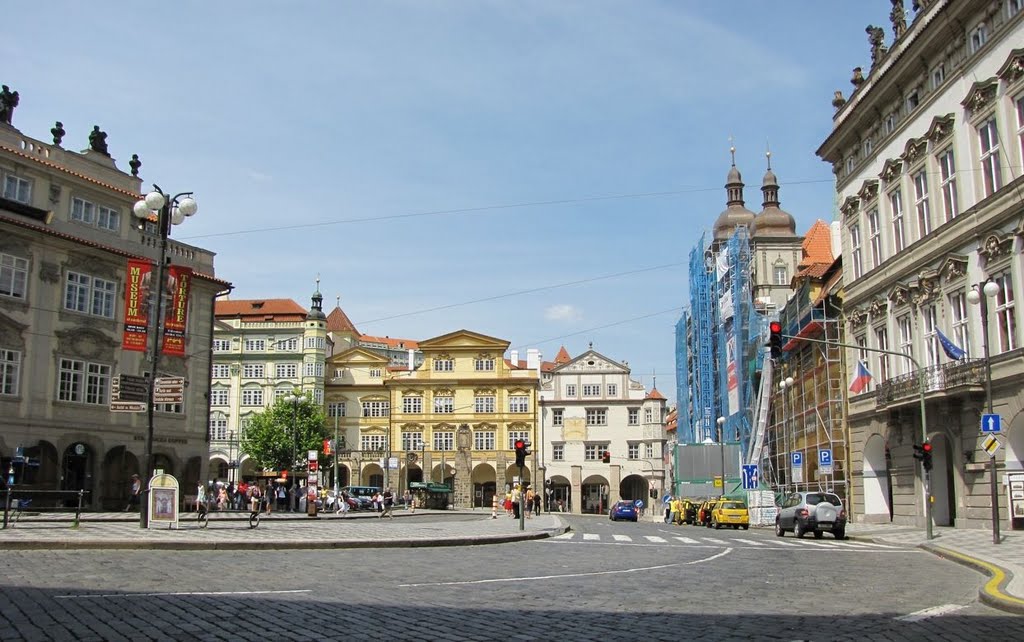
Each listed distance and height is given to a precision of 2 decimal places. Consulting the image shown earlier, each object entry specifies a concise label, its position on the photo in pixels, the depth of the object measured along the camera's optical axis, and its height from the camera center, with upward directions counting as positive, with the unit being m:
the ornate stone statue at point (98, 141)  45.28 +15.89
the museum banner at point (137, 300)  32.75 +6.03
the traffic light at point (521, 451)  30.89 +0.60
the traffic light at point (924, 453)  27.42 +0.41
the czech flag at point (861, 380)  36.75 +3.40
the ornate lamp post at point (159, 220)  22.69 +6.29
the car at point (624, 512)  59.31 -2.71
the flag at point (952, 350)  29.80 +3.69
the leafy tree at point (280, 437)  80.69 +2.89
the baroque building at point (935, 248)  28.77 +7.73
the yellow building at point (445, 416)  86.56 +5.05
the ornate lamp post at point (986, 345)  23.42 +3.21
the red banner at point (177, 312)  30.55 +6.05
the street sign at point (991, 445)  23.67 +0.54
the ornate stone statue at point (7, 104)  41.81 +16.43
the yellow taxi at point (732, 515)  40.62 -2.02
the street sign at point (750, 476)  45.16 -0.38
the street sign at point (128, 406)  23.34 +1.62
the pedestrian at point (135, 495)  37.00 -0.98
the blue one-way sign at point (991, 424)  23.68 +1.07
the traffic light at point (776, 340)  25.81 +3.51
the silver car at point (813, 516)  30.42 -1.57
